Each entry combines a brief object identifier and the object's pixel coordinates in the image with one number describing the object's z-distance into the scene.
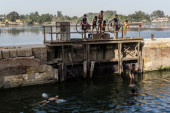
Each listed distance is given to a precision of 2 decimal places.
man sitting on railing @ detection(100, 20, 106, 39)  19.93
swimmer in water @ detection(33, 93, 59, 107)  14.90
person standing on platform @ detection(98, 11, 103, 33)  20.11
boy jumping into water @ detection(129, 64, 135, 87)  17.97
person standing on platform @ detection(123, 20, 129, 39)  21.25
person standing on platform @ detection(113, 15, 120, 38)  20.70
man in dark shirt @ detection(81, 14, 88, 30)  19.46
